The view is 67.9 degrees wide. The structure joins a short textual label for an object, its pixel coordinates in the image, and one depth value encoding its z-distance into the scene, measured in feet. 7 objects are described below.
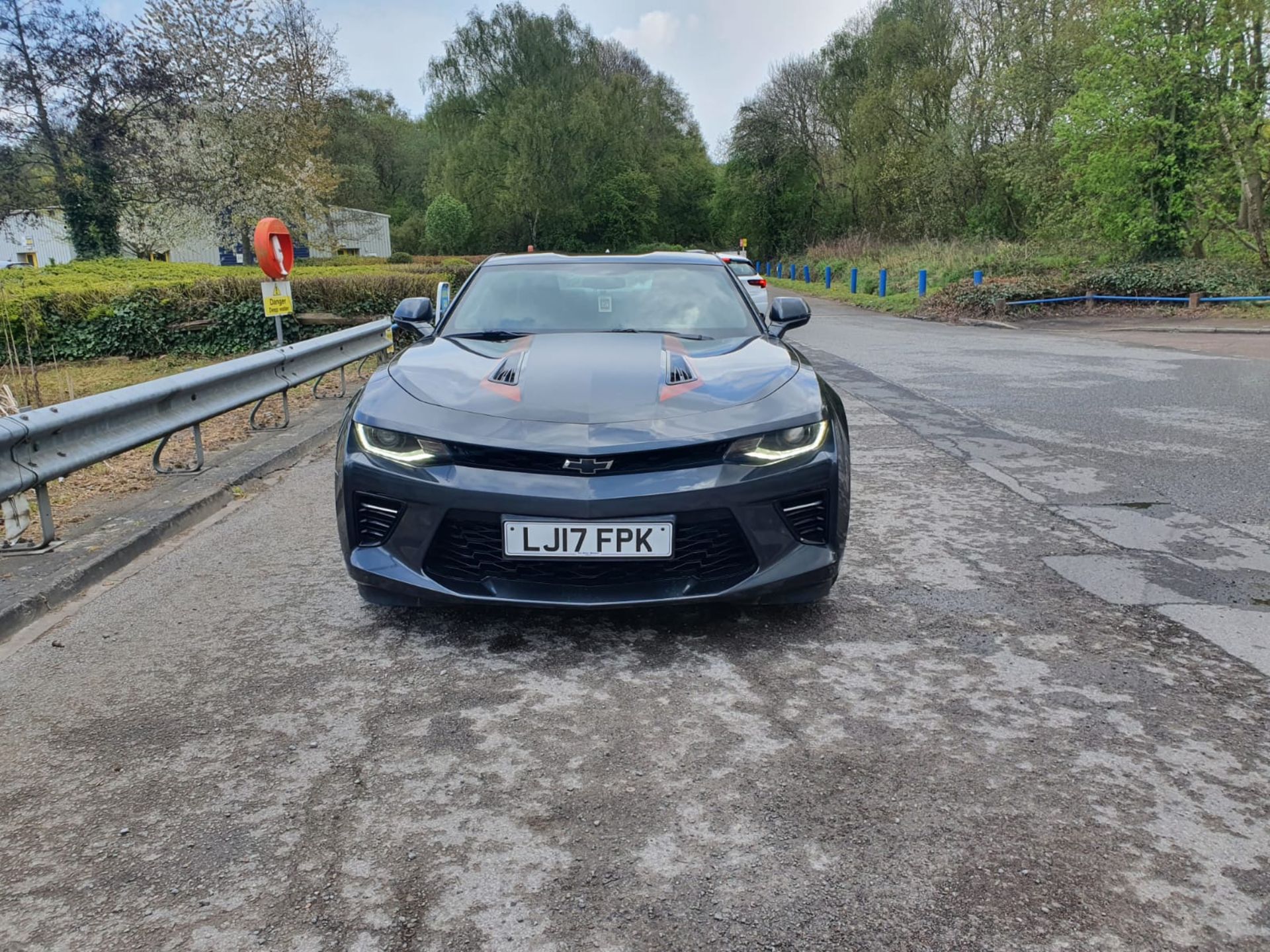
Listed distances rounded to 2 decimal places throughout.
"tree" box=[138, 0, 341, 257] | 103.09
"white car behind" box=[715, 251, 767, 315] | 48.65
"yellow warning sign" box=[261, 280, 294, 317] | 29.81
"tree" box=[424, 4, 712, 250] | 192.95
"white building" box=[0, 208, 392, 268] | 108.37
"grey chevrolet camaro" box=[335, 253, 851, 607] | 10.65
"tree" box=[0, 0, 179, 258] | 97.81
